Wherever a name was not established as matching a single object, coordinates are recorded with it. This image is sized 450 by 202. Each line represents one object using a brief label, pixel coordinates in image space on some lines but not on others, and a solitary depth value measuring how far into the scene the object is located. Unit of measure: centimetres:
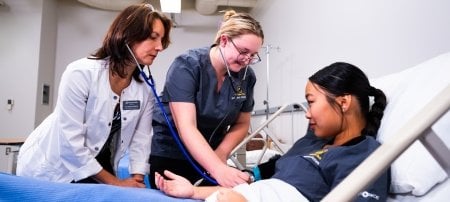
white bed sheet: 75
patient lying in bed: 83
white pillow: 79
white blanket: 80
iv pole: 348
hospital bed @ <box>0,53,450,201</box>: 44
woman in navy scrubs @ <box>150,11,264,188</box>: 115
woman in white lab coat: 114
